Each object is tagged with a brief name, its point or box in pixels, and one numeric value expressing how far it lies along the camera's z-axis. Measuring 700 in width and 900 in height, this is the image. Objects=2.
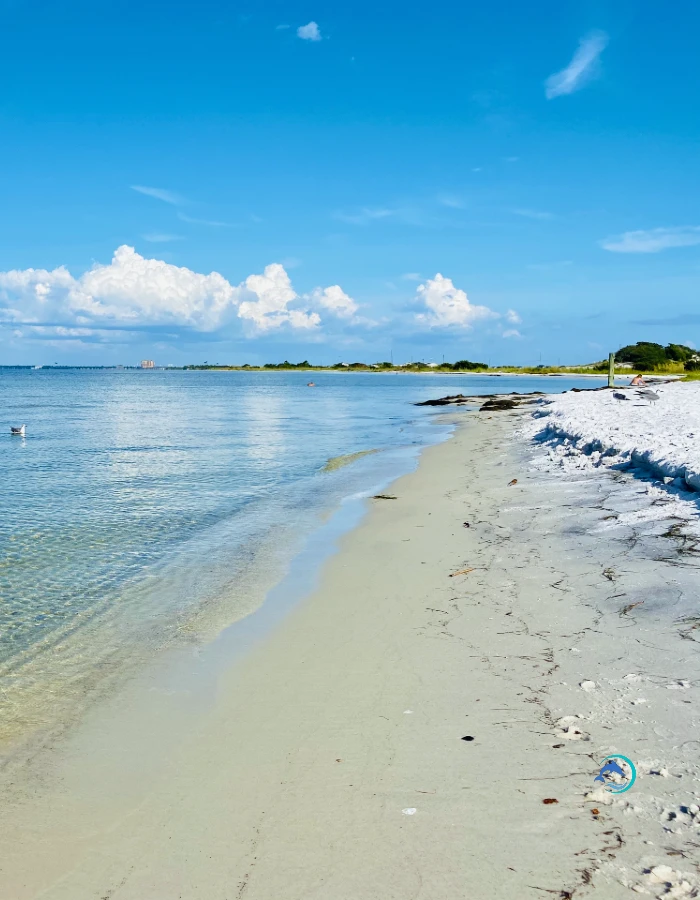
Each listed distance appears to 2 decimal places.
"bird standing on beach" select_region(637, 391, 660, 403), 27.56
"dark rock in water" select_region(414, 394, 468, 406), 54.92
